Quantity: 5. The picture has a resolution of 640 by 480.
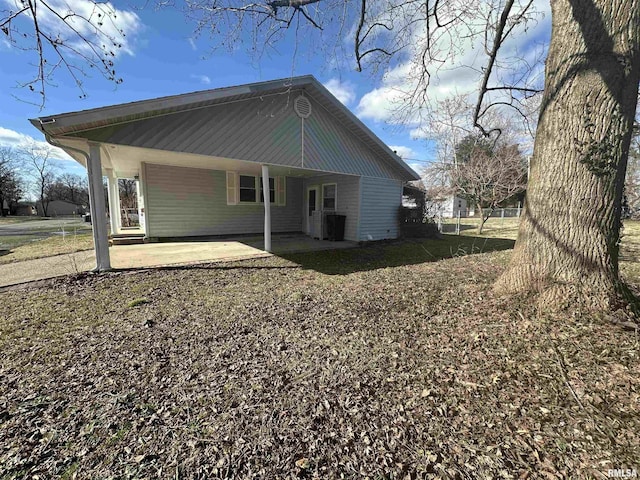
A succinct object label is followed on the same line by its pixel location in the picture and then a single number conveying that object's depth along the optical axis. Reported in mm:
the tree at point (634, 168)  8516
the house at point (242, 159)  5371
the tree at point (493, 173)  14234
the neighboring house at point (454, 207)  29891
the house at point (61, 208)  54750
